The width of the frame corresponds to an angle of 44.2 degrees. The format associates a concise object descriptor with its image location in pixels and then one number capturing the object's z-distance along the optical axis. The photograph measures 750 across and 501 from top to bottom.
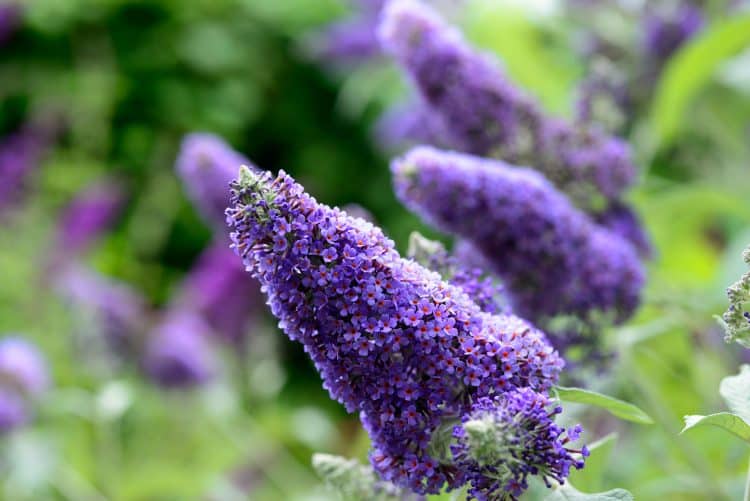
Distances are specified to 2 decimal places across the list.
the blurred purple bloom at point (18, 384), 2.56
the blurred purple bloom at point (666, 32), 2.21
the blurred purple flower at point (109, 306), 3.03
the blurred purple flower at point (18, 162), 4.11
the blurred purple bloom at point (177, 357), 2.97
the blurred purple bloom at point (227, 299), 3.36
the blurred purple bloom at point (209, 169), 1.86
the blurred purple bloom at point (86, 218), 3.94
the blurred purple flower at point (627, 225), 1.67
